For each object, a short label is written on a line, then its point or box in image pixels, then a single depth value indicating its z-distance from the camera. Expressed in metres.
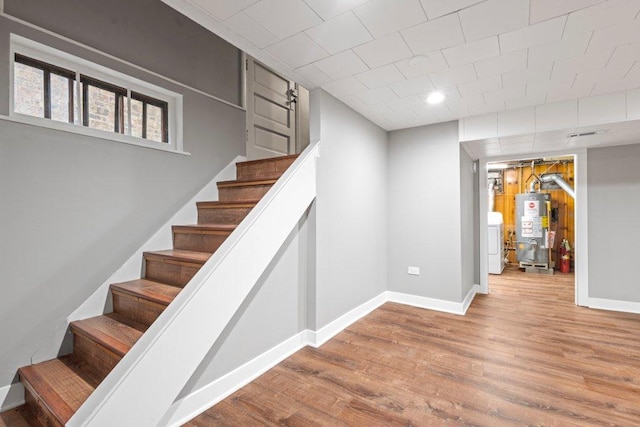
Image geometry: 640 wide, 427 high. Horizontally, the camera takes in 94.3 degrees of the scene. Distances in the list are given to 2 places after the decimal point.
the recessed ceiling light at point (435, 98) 2.86
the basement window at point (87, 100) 1.91
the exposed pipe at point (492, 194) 7.40
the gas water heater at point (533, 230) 6.32
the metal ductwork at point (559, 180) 6.13
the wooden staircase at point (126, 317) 1.51
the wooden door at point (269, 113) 3.52
